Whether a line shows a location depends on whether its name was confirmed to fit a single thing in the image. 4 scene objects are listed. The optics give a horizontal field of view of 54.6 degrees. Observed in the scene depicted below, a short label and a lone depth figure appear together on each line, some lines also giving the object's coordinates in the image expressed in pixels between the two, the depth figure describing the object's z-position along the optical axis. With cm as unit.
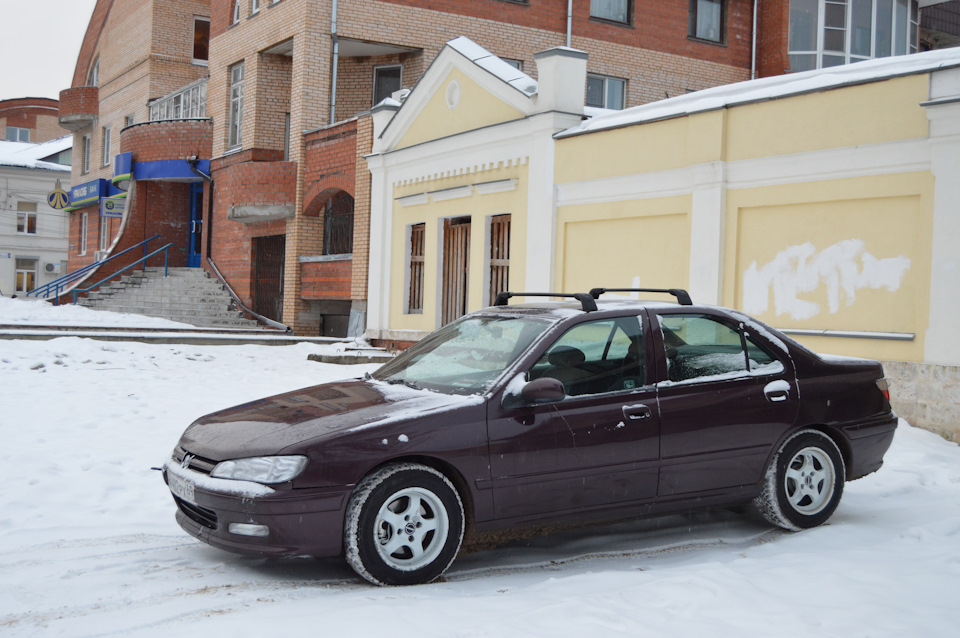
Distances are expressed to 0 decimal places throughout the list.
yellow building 951
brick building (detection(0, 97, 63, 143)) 6225
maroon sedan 454
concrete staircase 2455
